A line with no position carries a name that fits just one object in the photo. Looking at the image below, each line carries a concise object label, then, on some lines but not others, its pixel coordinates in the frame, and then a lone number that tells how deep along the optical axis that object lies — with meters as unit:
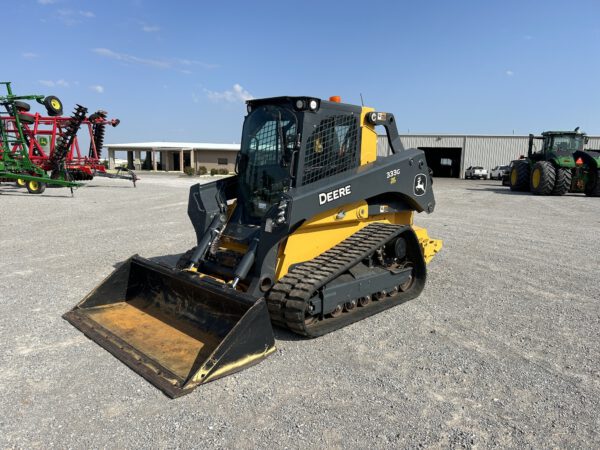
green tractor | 18.23
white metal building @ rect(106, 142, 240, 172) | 44.84
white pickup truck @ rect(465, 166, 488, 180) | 36.06
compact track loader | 3.75
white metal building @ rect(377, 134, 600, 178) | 38.28
